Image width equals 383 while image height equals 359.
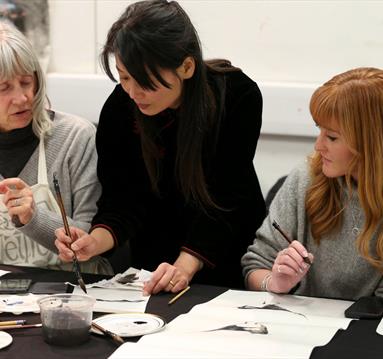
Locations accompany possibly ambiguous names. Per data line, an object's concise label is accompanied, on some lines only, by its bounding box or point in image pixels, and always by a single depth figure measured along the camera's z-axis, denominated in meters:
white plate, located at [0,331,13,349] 2.84
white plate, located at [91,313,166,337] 2.90
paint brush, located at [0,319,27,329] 2.95
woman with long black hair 3.30
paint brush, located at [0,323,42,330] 2.94
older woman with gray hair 3.68
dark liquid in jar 2.84
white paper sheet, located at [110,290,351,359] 2.78
